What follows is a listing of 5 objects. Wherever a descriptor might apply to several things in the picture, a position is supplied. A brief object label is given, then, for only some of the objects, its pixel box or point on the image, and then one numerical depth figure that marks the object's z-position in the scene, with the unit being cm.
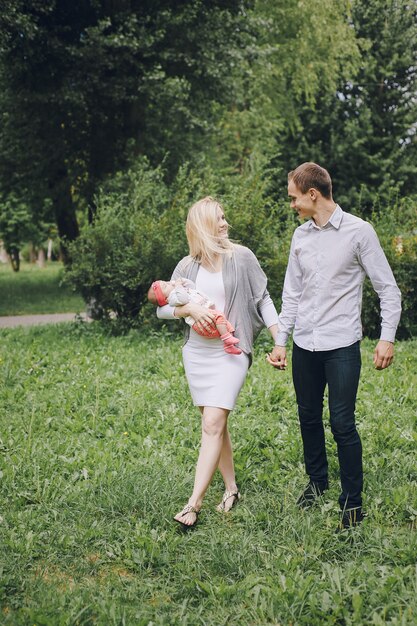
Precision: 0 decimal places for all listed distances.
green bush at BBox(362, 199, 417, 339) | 1105
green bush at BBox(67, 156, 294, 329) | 1134
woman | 443
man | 412
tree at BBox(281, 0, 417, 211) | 2611
